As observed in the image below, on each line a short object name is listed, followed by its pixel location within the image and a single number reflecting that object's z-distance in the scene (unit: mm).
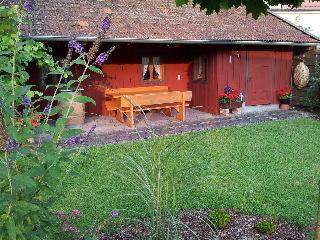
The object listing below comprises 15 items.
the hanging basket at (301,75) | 14117
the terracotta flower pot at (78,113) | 10685
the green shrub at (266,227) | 4141
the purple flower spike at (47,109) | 2629
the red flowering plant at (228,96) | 12445
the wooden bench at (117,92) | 11203
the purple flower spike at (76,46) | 2723
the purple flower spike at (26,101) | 2680
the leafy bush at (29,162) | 1970
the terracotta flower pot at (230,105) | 12516
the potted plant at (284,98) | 14094
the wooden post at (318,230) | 2926
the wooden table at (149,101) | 10578
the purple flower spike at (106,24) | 2479
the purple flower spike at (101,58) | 2675
